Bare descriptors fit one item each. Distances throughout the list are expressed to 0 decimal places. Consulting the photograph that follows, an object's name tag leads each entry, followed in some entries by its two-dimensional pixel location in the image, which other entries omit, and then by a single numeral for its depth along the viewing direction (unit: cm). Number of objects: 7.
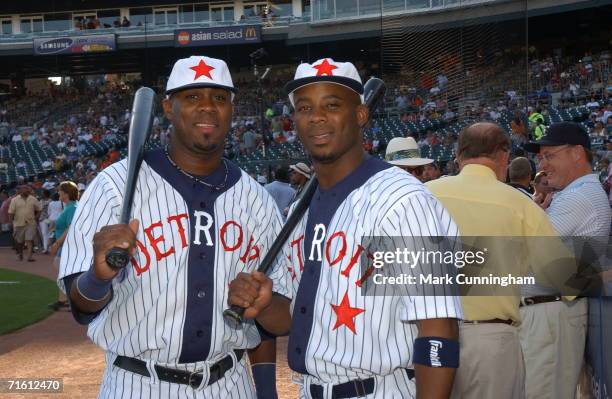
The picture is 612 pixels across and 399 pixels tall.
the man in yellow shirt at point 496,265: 368
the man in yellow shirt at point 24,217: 1702
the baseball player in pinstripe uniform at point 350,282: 230
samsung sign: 3378
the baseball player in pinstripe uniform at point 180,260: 279
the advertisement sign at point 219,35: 3192
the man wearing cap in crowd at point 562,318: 405
